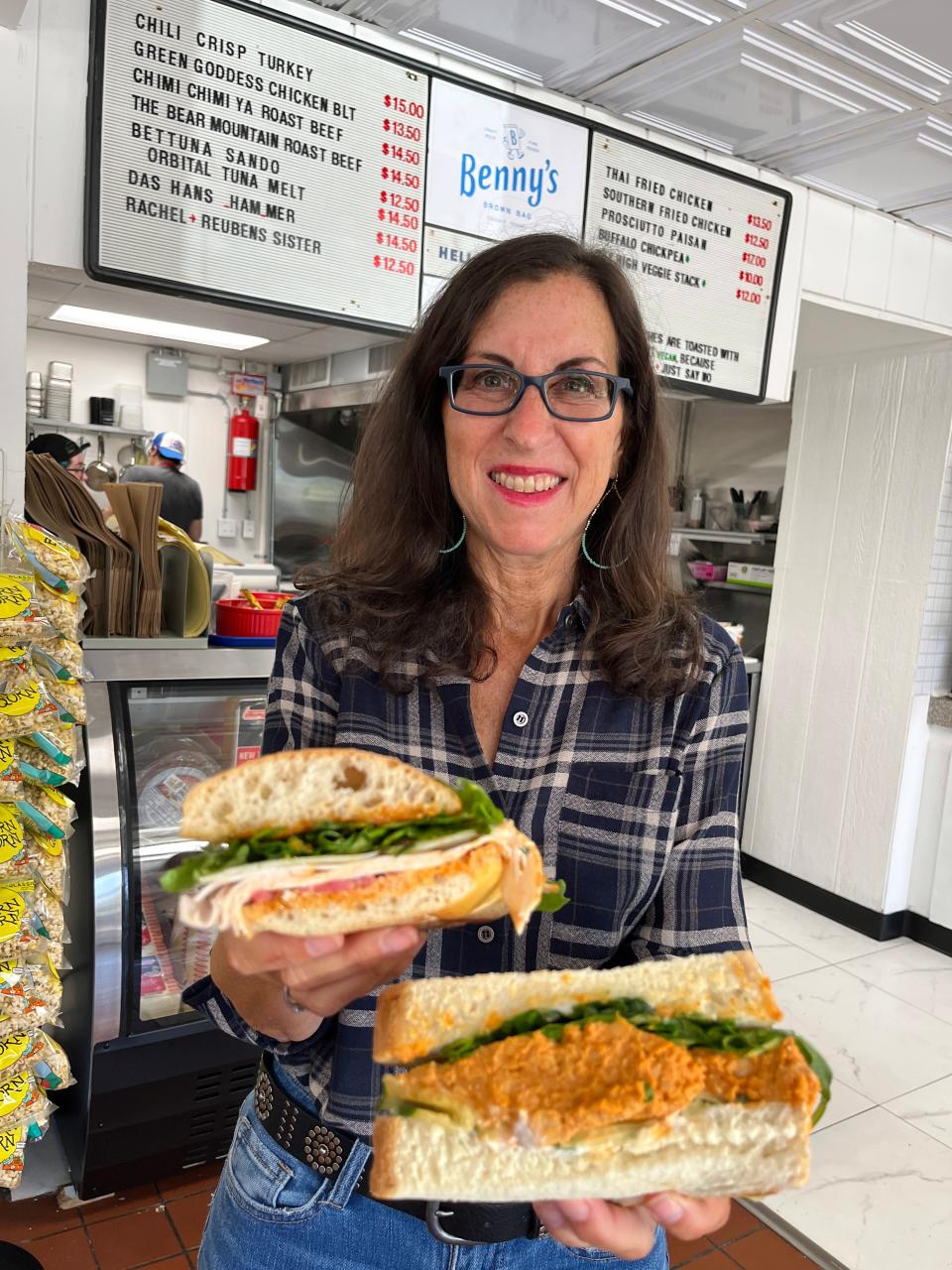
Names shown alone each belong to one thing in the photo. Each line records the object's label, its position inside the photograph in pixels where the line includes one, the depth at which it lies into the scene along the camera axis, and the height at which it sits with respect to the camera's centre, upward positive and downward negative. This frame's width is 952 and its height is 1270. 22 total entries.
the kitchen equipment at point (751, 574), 5.65 -0.28
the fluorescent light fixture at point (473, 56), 2.85 +1.41
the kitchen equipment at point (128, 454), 5.29 +0.14
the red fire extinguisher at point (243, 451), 5.32 +0.21
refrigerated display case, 2.54 -1.31
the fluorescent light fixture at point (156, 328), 4.03 +0.69
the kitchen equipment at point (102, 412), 5.02 +0.35
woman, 1.20 -0.28
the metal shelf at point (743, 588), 5.62 -0.37
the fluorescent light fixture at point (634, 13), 2.59 +1.41
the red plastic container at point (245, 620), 2.77 -0.39
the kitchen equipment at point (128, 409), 5.14 +0.38
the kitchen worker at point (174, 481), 4.53 +0.00
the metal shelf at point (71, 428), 4.91 +0.25
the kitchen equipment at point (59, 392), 4.86 +0.42
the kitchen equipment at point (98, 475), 4.77 +0.01
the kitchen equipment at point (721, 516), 6.34 +0.07
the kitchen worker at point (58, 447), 4.45 +0.12
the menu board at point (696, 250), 3.40 +1.05
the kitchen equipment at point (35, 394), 4.87 +0.40
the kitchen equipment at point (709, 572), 6.11 -0.31
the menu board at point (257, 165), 2.44 +0.92
